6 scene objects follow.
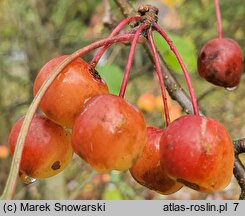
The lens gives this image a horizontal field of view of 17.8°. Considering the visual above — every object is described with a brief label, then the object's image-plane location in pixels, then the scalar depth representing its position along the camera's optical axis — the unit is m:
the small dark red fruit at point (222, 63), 0.31
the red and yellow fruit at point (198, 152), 0.21
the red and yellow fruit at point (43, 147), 0.23
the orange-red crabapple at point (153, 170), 0.23
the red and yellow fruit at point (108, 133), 0.21
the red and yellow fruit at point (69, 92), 0.22
